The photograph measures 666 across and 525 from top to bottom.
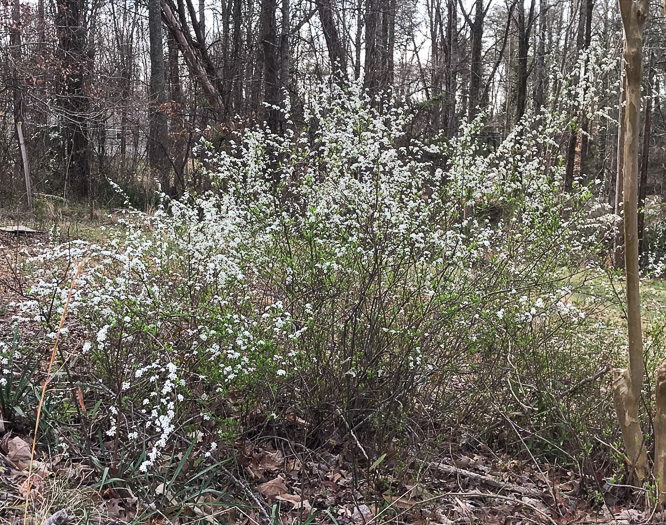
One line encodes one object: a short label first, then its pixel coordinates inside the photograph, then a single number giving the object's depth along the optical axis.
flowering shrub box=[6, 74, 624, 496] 3.08
